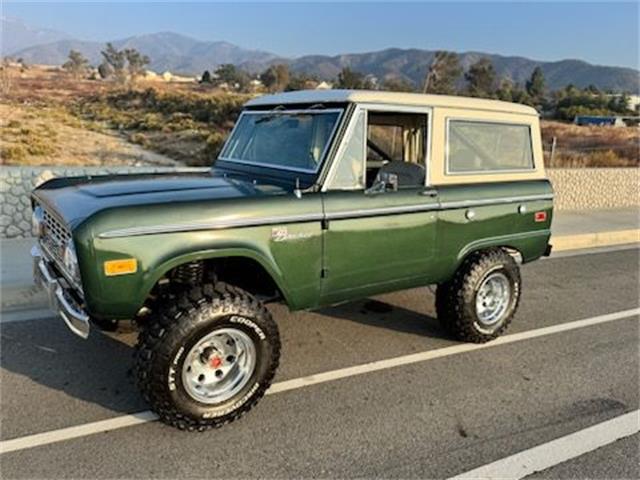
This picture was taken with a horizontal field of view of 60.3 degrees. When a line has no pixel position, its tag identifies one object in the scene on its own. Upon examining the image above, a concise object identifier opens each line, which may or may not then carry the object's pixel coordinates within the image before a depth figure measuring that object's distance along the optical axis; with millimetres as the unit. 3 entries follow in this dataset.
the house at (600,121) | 51969
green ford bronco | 3201
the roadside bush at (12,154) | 14094
